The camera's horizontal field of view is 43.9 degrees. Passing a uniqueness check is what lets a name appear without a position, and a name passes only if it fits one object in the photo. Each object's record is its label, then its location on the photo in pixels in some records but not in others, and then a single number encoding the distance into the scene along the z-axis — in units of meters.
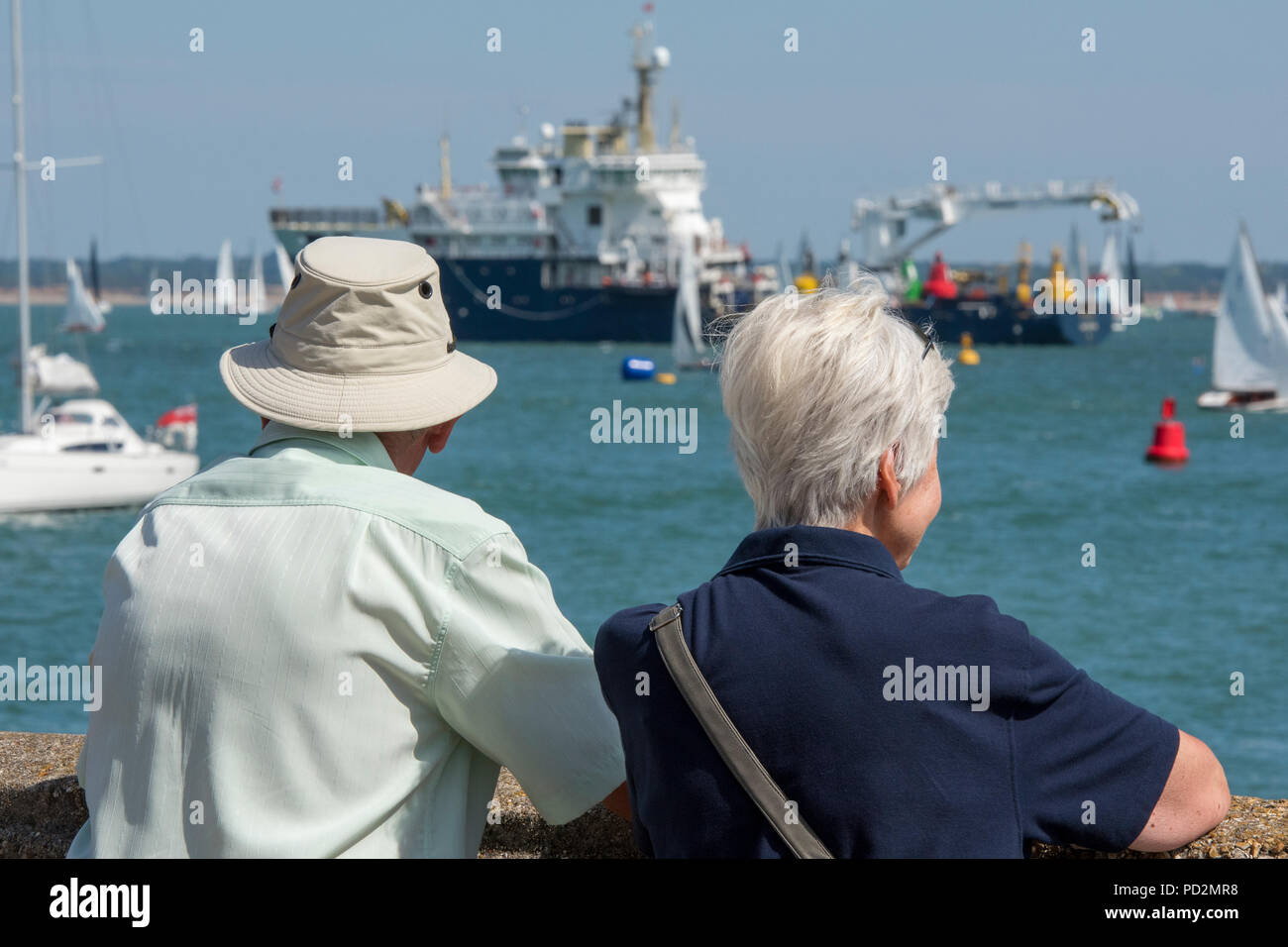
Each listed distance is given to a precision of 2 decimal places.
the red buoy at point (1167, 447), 30.83
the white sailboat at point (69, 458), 23.06
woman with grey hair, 1.40
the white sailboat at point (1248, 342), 36.03
